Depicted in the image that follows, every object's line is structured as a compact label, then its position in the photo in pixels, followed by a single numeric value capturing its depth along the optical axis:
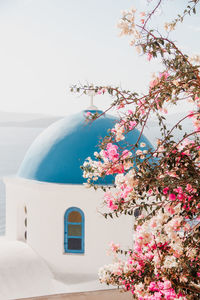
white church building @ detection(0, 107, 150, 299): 8.22
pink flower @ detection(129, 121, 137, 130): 4.26
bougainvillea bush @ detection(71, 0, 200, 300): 3.39
